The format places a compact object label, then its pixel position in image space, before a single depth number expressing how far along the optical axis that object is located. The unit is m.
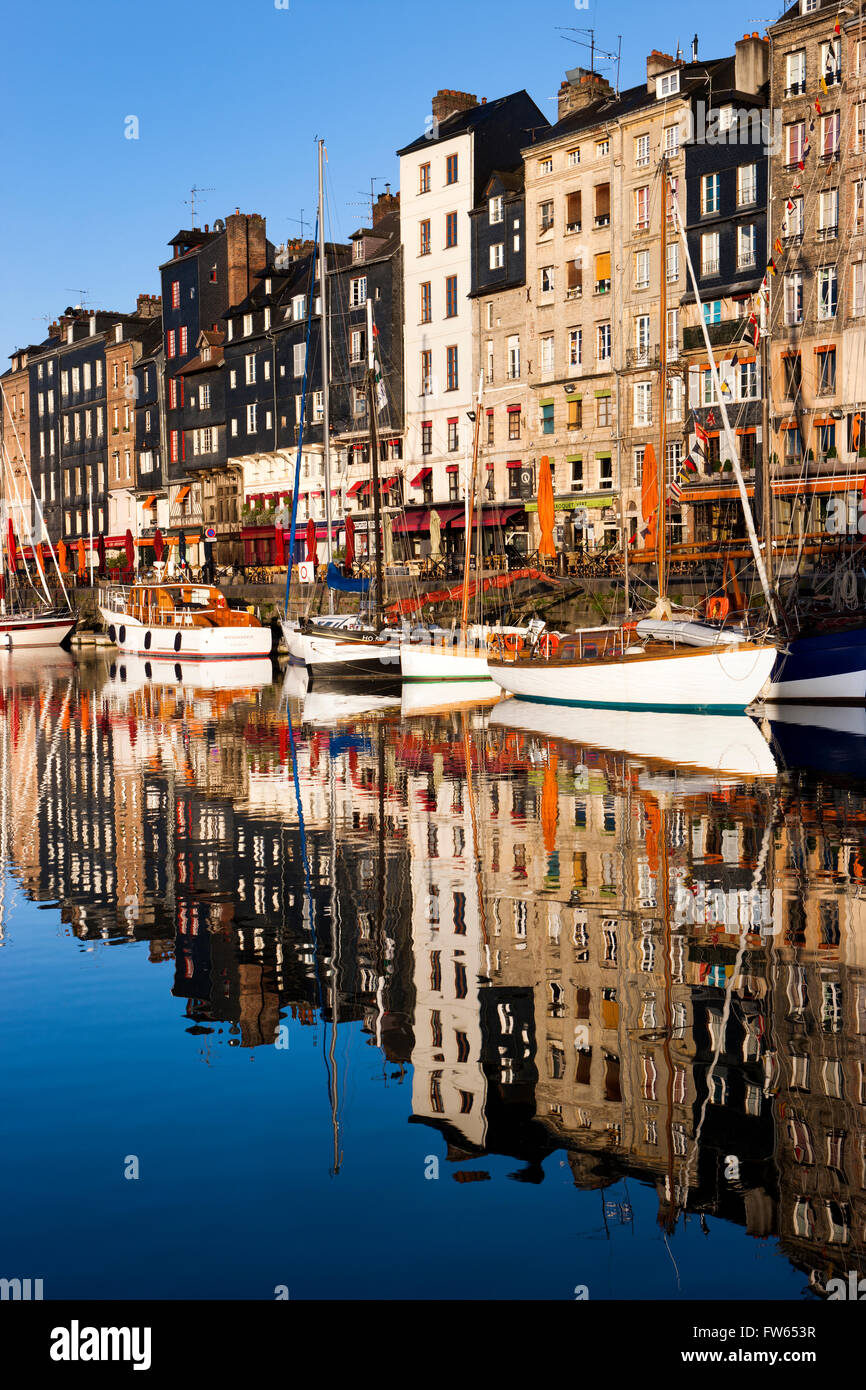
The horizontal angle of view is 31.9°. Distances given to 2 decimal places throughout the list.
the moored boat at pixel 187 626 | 61.06
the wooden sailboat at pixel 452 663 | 43.75
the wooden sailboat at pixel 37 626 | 77.38
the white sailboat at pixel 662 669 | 32.25
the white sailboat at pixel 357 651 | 46.06
